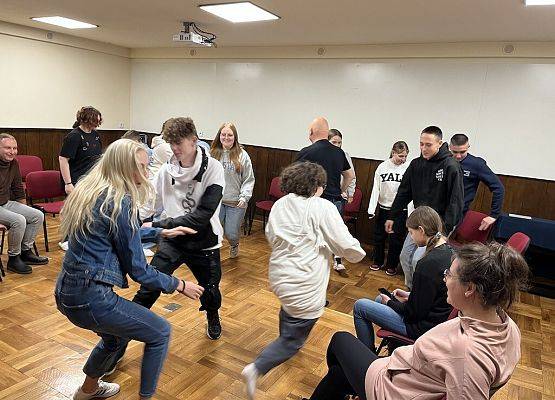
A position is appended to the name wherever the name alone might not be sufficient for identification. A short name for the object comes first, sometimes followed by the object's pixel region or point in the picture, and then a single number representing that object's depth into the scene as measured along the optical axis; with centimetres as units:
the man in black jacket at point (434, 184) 320
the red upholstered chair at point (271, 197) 534
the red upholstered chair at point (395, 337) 202
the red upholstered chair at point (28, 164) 529
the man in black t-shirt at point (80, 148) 404
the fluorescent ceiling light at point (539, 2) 305
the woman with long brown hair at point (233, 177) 416
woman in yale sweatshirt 459
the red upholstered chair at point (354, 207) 517
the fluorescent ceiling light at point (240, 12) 376
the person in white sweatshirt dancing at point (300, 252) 198
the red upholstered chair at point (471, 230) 409
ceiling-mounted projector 458
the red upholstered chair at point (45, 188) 426
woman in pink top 118
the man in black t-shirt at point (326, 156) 338
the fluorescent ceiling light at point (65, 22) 506
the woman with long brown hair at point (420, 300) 194
